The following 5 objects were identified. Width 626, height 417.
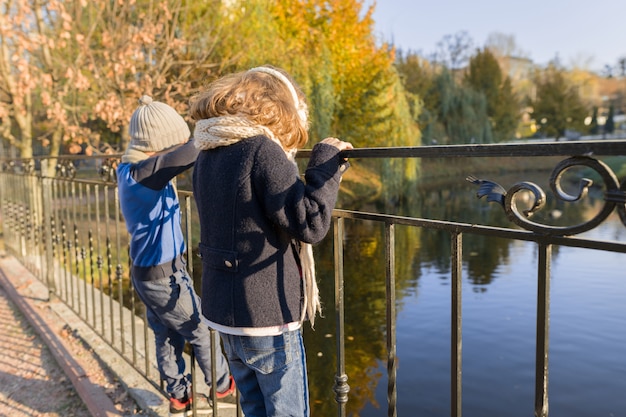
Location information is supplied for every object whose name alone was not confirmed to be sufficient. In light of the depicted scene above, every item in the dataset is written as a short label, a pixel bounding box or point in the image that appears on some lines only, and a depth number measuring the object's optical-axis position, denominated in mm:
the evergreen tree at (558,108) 42594
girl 1441
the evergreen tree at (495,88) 36969
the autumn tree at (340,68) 13062
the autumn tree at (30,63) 7414
